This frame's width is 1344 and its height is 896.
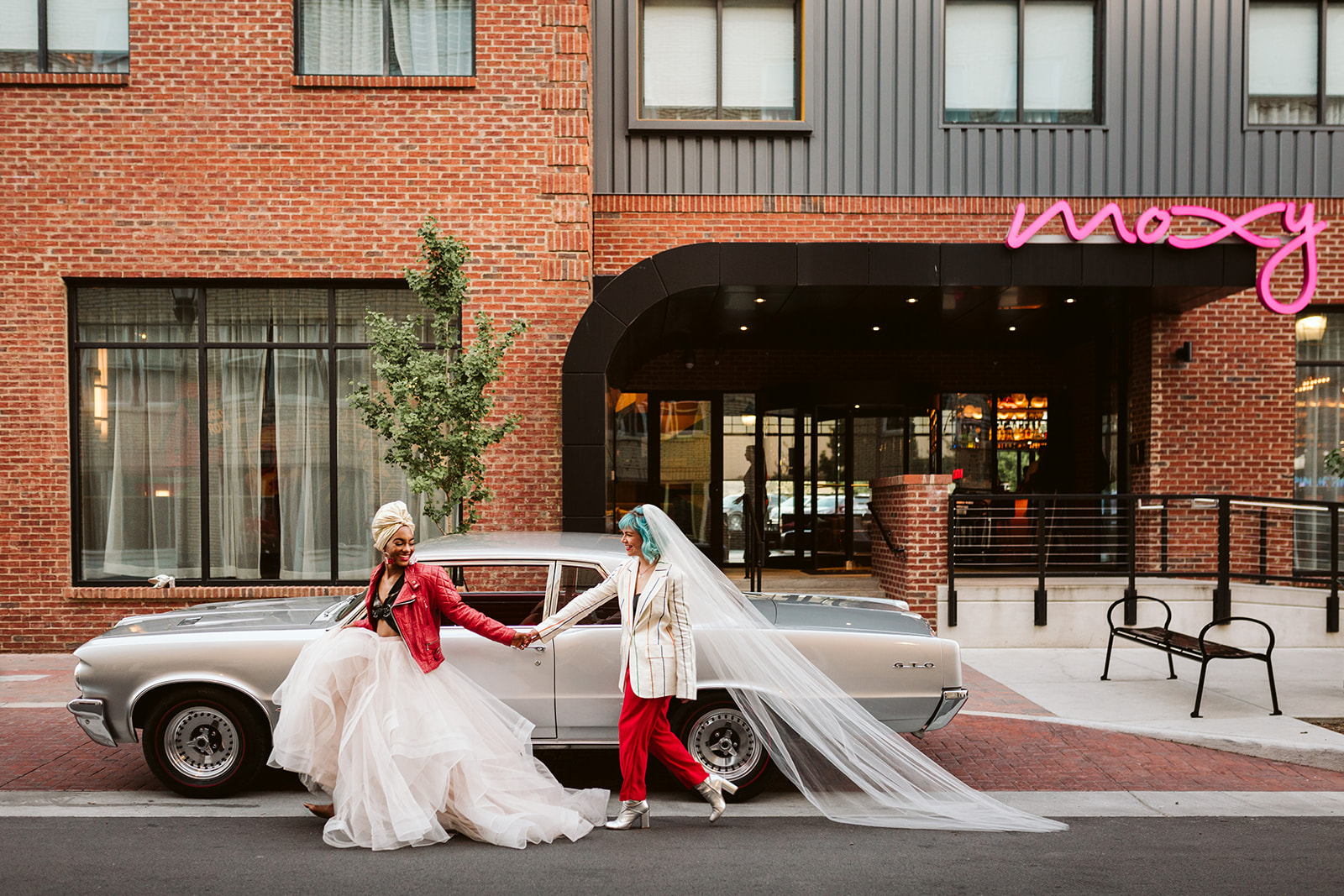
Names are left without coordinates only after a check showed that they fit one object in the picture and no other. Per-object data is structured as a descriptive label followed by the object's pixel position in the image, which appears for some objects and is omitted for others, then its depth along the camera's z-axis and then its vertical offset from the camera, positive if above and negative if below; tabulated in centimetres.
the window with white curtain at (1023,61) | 1203 +446
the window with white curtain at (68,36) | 1054 +415
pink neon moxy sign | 1012 +202
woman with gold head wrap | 503 -167
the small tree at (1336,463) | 953 -44
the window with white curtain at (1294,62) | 1209 +447
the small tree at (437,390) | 813 +23
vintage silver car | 577 -159
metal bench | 762 -190
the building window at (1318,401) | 1224 +21
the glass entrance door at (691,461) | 1468 -66
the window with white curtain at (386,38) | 1076 +423
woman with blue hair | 525 -133
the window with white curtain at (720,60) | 1184 +439
